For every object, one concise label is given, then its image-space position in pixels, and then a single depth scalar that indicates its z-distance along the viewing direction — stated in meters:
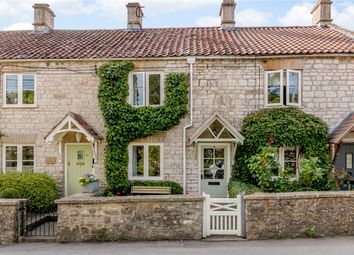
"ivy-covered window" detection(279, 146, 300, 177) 15.27
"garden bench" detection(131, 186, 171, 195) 14.84
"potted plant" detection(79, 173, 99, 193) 13.48
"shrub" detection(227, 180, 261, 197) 12.46
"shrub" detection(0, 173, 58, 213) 14.06
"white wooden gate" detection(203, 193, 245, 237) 10.83
